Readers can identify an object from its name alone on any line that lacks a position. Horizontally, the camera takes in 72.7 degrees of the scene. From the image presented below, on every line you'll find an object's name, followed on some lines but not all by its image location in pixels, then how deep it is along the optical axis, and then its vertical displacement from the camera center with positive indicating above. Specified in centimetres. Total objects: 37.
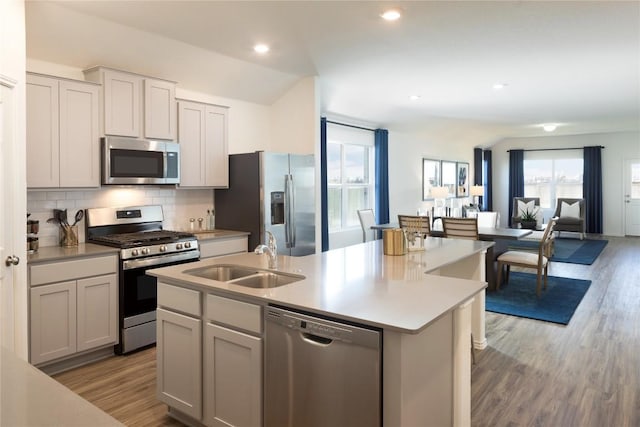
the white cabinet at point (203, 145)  439 +68
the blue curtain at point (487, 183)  1309 +78
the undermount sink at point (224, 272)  271 -40
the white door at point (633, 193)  1113 +39
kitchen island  168 -45
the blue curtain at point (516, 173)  1255 +102
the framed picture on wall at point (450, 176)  1100 +86
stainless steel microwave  371 +44
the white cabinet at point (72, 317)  311 -81
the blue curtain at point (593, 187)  1138 +57
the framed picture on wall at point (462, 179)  1170 +81
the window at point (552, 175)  1189 +95
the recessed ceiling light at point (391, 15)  324 +148
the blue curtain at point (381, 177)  800 +59
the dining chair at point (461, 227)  535 -23
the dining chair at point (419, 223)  559 -18
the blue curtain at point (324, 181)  636 +42
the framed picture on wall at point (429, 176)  992 +79
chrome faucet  265 -26
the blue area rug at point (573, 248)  787 -83
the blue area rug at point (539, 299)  466 -109
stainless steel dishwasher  170 -69
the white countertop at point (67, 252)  312 -33
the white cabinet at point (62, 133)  328 +61
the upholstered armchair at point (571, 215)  1056 -16
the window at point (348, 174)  715 +61
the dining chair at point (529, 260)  538 -66
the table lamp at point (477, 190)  1141 +48
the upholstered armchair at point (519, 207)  1119 +5
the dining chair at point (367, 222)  700 -22
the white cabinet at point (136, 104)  370 +95
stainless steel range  358 -41
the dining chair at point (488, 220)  773 -20
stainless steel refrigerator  452 +10
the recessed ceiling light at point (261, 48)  404 +153
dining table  554 -38
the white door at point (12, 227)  265 -11
